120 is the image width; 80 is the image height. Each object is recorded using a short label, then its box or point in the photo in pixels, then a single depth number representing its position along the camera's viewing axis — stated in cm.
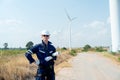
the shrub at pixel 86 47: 4186
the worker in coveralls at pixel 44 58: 267
